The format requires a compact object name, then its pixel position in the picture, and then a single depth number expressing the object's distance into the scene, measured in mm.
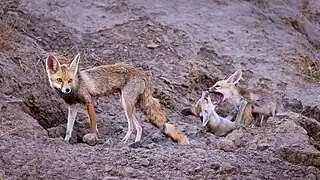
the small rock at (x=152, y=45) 22031
